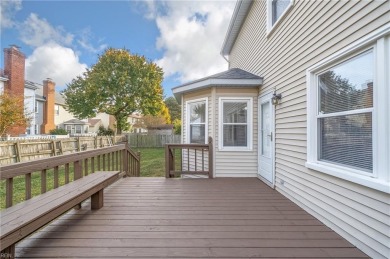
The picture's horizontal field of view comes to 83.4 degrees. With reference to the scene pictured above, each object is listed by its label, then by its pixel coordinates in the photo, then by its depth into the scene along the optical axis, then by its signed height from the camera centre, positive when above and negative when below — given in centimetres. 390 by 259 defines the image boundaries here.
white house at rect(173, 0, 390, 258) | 207 +31
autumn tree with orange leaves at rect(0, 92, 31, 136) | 1248 +109
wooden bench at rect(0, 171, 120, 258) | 171 -73
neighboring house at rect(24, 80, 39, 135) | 1867 +293
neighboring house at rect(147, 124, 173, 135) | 3069 +62
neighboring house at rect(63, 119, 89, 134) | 3127 +92
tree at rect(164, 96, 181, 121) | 4204 +455
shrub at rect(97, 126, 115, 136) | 2227 +3
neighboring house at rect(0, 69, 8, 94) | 1551 +378
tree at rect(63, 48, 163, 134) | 2075 +429
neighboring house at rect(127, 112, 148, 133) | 3653 +138
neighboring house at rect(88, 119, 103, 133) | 4011 +153
